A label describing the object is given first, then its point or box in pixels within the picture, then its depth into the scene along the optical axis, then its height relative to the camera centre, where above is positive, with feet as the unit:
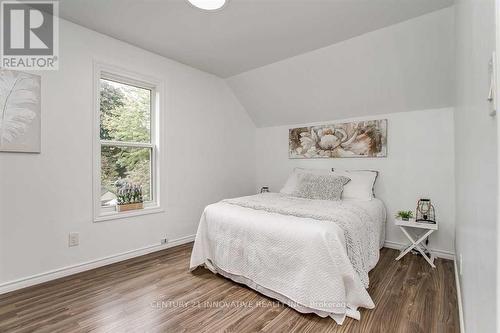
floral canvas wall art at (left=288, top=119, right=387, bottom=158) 11.16 +1.28
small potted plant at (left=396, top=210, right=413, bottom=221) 9.21 -1.93
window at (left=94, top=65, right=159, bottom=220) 9.15 +1.02
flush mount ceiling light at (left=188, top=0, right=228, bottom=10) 6.52 +4.40
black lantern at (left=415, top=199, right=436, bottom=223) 9.71 -1.81
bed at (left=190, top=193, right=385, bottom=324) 5.80 -2.33
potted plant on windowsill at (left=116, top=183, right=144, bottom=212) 9.56 -1.31
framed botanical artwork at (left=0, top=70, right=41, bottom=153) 6.95 +1.59
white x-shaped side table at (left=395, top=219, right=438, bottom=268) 8.61 -2.71
